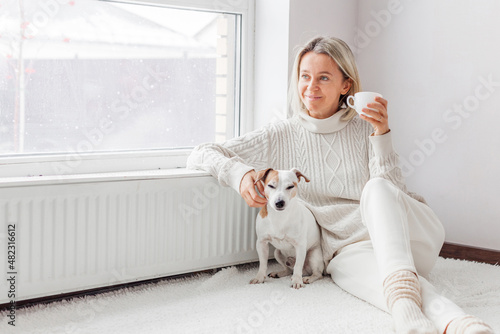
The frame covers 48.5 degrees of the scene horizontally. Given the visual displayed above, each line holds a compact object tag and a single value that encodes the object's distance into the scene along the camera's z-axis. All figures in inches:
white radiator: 63.3
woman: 66.1
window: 74.9
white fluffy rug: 59.5
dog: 67.4
